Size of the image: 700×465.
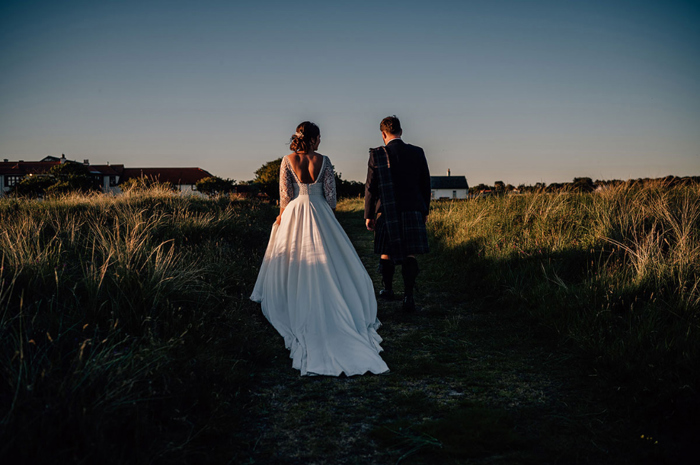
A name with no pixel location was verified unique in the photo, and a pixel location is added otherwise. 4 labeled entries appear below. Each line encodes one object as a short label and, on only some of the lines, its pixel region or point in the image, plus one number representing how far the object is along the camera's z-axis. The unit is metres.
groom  5.71
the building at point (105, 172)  84.44
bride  4.00
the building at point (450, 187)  99.45
